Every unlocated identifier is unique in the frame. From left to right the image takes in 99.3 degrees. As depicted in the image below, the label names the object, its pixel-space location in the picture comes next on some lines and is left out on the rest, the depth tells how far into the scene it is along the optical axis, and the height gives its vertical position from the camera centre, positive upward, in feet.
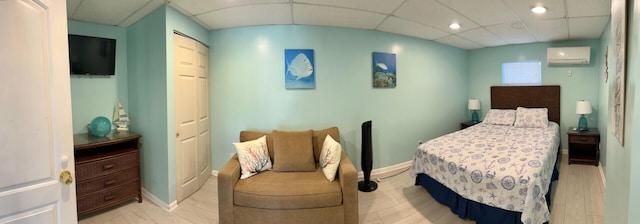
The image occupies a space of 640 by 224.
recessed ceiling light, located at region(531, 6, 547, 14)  8.98 +3.14
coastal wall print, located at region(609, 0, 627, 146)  3.87 +0.52
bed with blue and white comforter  6.95 -1.93
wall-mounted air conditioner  13.94 +2.42
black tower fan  10.55 -2.14
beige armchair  7.28 -2.60
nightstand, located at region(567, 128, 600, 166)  13.10 -2.27
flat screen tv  9.20 +1.78
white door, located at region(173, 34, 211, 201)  9.53 -0.35
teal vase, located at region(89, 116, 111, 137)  9.15 -0.70
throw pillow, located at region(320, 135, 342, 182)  8.13 -1.71
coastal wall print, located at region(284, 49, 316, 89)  11.18 +1.48
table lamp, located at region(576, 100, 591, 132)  13.48 -0.33
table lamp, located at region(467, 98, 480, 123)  16.78 -0.29
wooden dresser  8.21 -2.06
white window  15.81 +1.74
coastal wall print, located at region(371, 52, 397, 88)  12.43 +1.56
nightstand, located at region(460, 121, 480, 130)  16.31 -1.30
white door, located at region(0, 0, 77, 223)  3.68 -0.11
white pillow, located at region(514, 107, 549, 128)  14.05 -0.85
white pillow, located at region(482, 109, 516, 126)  14.90 -0.83
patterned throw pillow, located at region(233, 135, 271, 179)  8.42 -1.69
